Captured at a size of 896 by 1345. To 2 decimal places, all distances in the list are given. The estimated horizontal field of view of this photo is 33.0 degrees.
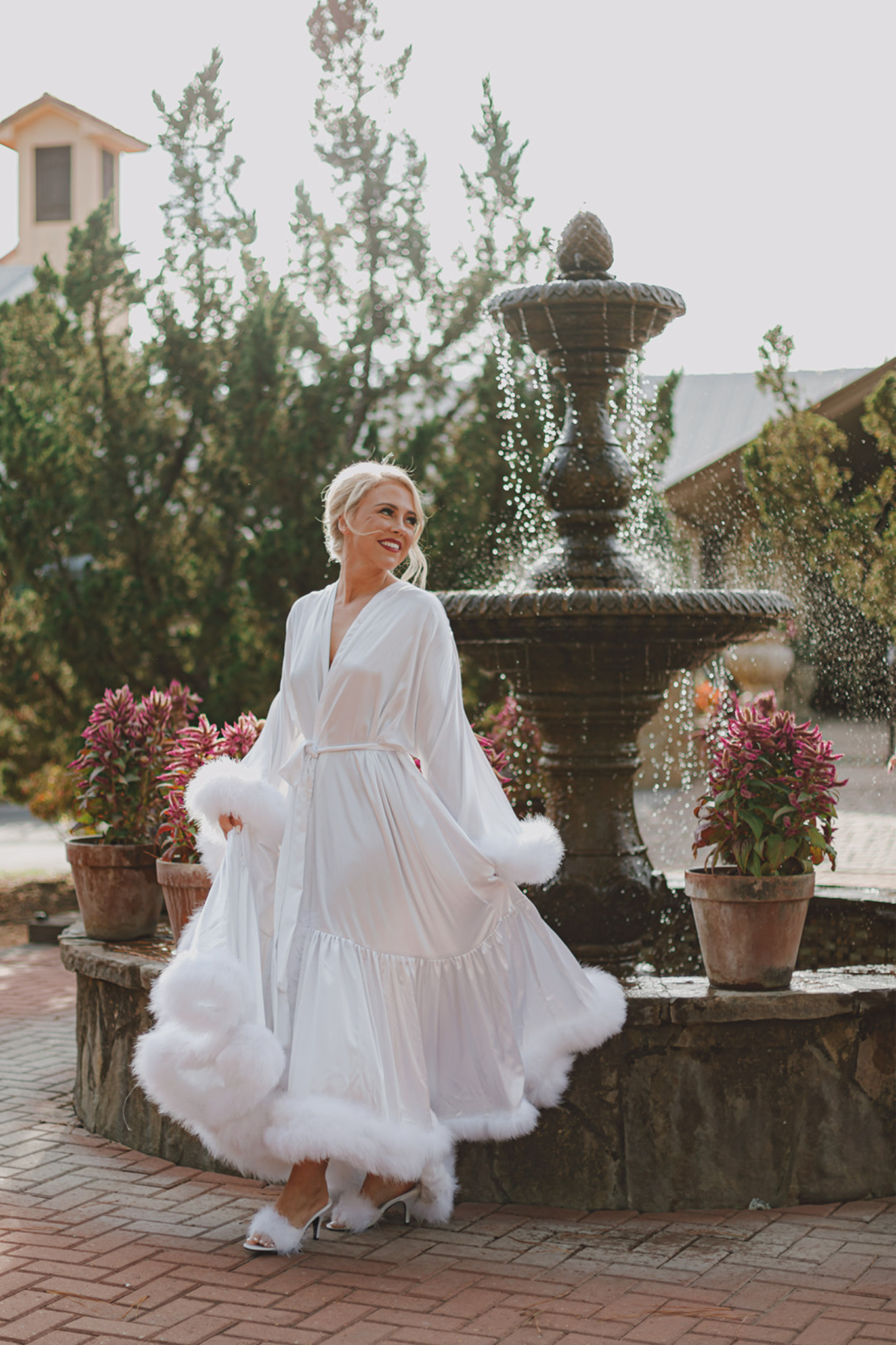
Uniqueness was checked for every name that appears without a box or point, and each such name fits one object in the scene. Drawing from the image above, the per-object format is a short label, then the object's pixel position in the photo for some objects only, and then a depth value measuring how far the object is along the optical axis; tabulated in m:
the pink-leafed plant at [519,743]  7.67
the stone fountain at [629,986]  4.00
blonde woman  3.52
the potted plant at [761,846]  4.06
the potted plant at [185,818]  4.66
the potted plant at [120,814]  5.20
